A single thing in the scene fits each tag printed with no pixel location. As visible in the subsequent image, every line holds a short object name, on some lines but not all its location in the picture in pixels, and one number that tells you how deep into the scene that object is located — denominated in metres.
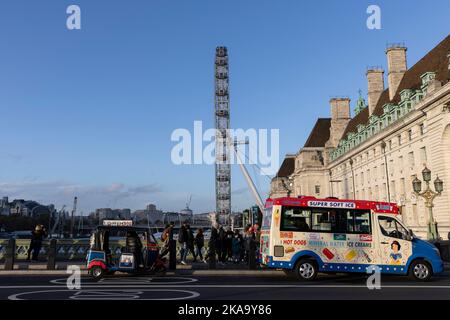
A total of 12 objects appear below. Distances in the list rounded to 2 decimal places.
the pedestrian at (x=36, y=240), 20.95
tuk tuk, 15.53
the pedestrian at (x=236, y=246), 21.55
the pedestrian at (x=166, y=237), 18.58
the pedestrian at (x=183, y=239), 20.09
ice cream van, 15.13
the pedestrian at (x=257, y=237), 20.31
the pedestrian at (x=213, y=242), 18.53
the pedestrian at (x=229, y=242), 22.00
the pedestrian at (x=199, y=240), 21.71
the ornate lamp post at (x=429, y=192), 27.52
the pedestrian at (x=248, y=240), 18.77
